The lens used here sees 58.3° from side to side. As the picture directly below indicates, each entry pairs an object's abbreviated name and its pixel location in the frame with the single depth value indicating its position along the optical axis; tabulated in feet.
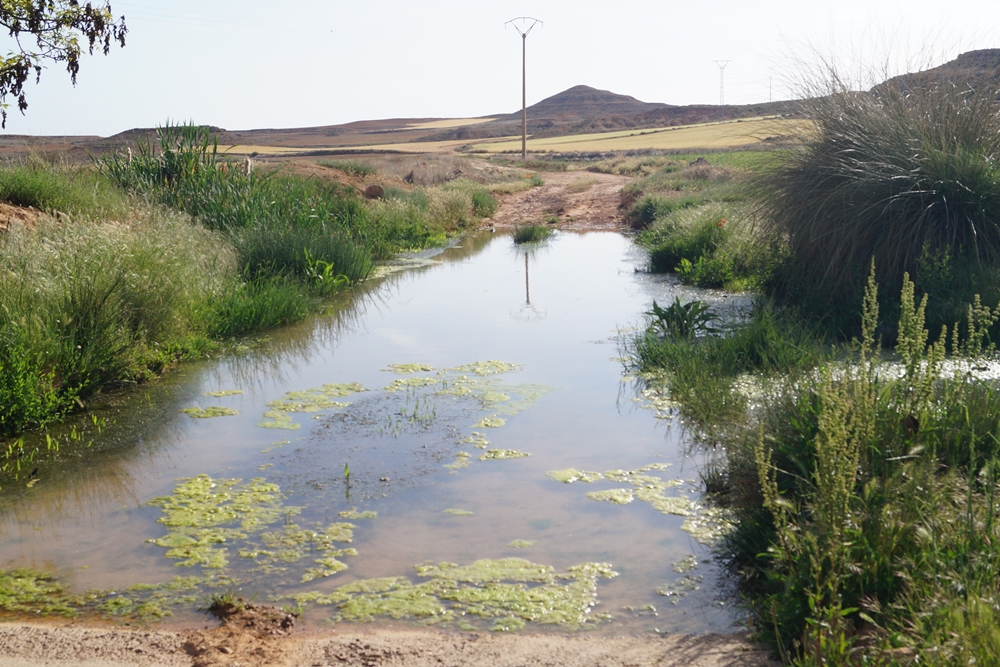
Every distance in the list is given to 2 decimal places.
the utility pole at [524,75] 176.98
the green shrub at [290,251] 39.17
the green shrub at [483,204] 85.04
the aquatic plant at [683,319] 28.12
